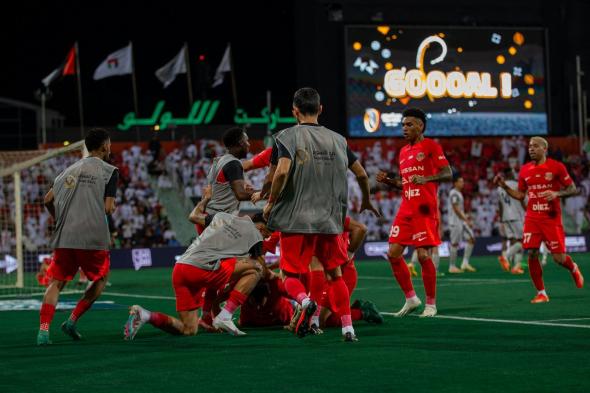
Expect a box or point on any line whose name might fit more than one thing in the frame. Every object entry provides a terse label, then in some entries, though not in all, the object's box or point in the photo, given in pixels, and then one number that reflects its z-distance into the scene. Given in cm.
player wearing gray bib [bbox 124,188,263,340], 1036
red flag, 3962
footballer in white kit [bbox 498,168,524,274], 2325
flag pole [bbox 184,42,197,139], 4440
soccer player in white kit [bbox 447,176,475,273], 2456
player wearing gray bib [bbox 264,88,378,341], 963
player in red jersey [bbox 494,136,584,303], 1463
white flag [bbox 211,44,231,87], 4550
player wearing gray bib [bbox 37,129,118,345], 1052
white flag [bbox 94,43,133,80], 4372
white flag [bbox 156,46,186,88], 4469
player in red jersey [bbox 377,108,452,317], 1262
